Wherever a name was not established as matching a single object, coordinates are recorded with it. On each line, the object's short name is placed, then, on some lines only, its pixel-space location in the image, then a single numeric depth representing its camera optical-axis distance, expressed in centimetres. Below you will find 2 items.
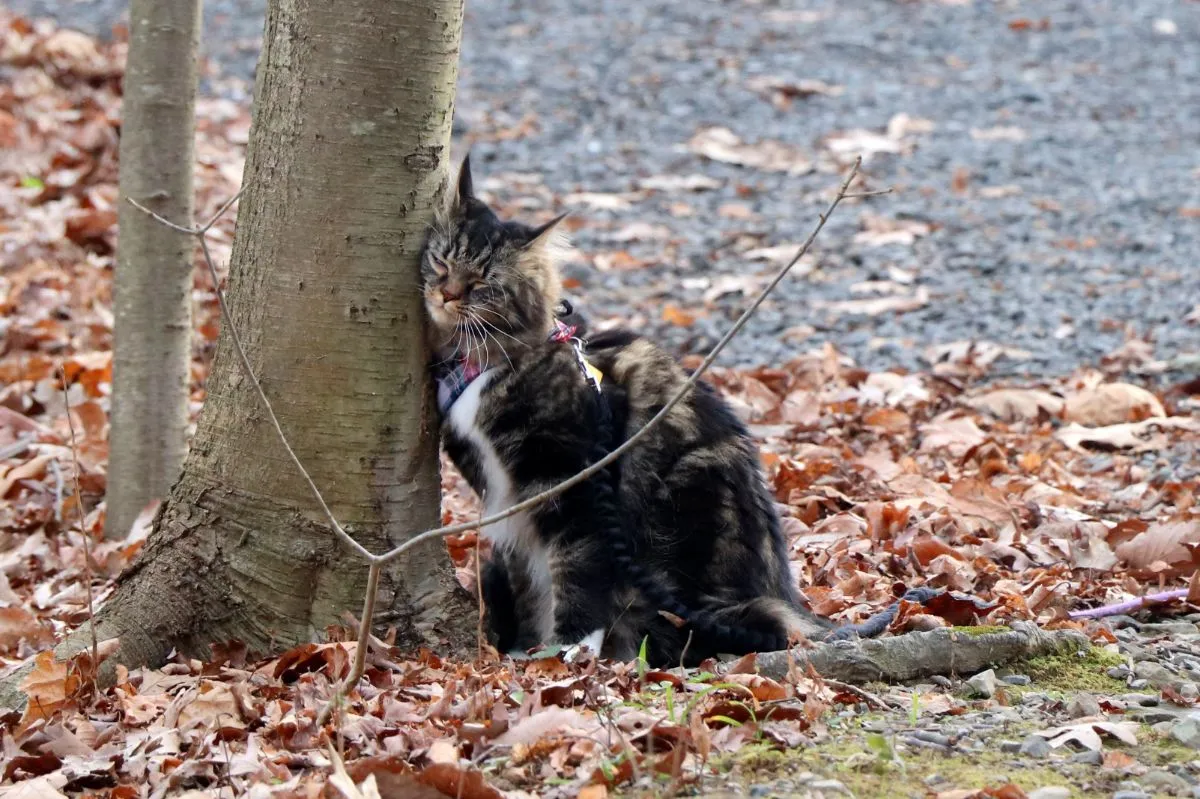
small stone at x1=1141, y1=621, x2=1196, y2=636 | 771
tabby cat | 762
